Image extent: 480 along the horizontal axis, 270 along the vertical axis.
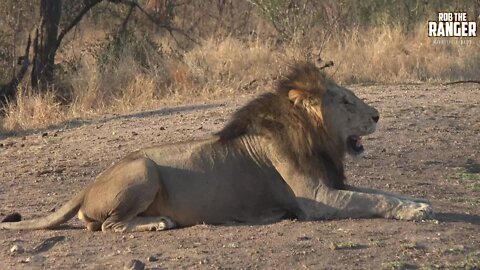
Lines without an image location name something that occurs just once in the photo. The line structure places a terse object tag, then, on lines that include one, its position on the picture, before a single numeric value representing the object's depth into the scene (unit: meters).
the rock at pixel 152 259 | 11.90
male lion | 13.53
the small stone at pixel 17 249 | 12.93
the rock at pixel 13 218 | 14.52
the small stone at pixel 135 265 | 11.53
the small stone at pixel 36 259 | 12.47
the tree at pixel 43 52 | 29.75
